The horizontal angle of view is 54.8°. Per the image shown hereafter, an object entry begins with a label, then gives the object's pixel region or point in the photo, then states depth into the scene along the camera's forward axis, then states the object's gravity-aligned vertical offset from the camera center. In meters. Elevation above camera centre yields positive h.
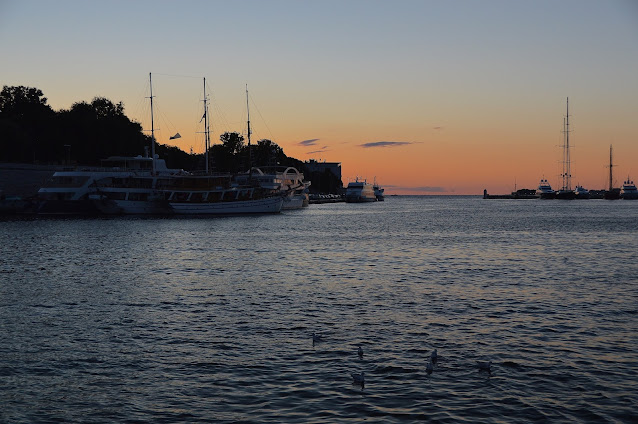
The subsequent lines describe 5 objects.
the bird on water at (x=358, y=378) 15.31 -4.49
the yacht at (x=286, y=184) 133.62 +3.39
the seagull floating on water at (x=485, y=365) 16.16 -4.45
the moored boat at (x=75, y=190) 101.14 +1.81
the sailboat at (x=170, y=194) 103.12 +1.00
